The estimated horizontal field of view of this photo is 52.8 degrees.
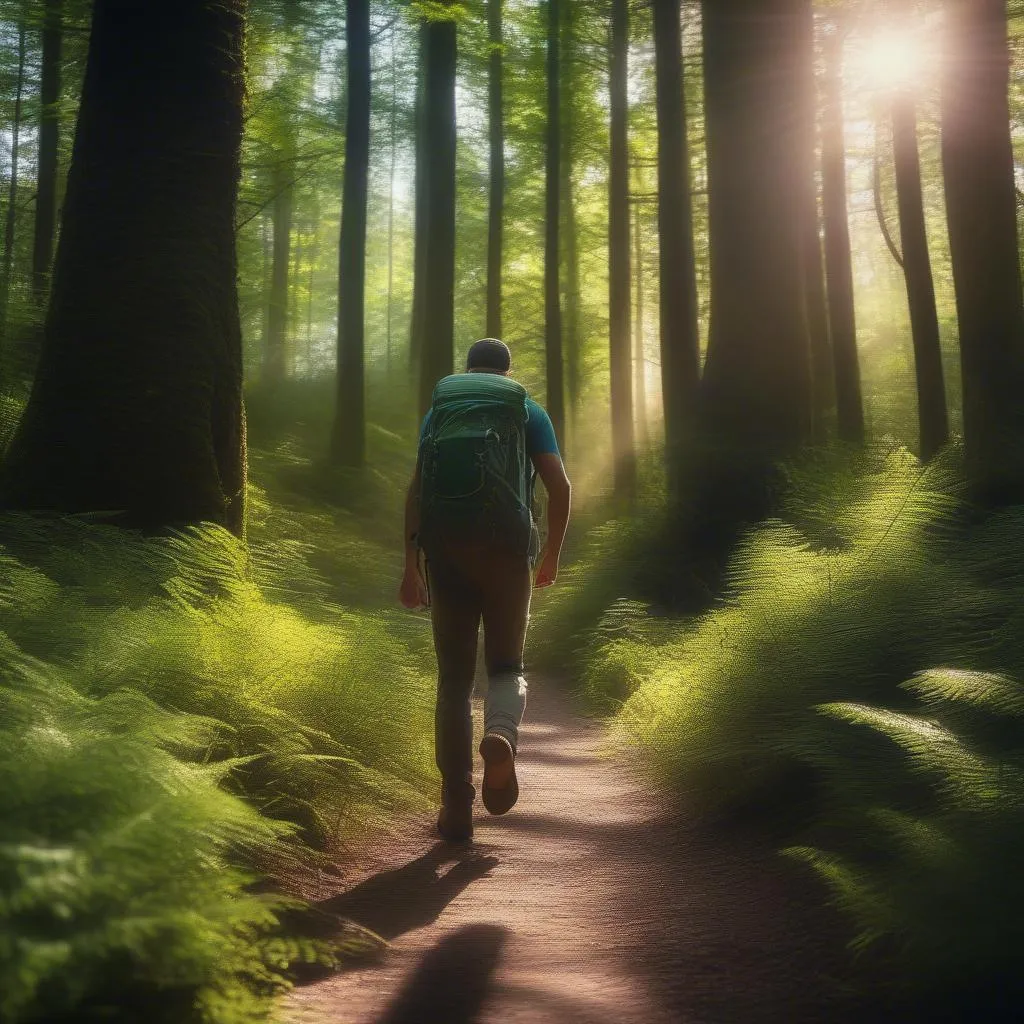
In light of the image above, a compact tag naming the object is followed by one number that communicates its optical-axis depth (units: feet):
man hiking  14.39
